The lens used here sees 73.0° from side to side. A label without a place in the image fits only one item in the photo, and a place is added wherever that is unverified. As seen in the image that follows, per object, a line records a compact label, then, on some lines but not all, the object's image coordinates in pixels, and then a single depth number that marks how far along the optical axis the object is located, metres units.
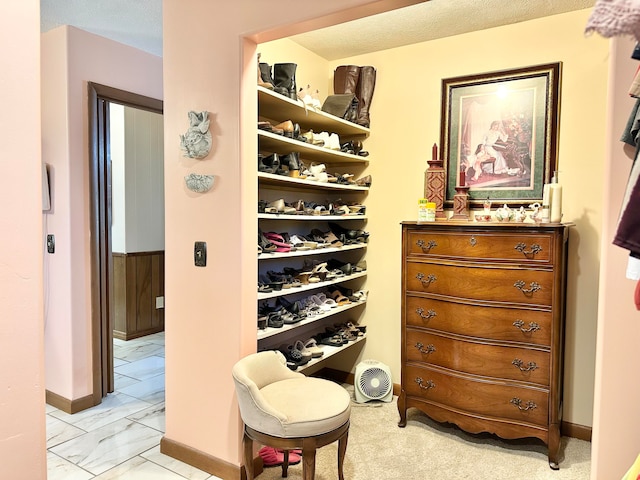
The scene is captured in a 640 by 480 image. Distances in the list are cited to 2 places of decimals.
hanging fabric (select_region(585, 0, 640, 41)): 0.57
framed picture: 2.72
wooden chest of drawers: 2.32
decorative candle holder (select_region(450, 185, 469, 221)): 2.85
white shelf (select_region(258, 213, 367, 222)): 2.32
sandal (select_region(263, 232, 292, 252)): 2.50
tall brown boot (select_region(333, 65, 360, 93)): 3.26
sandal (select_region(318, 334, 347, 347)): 3.03
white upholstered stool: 1.77
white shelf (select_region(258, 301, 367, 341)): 2.32
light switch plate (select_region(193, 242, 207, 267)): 2.21
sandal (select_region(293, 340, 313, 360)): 2.70
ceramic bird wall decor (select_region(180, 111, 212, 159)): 2.15
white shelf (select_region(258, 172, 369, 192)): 2.33
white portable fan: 3.09
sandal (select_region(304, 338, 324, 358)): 2.76
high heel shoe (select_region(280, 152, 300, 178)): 2.53
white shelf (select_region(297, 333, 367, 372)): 2.71
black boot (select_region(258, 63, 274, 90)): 2.31
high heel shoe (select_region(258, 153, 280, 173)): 2.35
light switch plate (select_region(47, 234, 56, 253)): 2.96
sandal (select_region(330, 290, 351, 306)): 3.15
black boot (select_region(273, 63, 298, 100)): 2.43
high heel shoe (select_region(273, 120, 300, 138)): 2.44
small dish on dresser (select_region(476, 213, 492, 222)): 2.71
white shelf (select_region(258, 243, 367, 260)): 2.32
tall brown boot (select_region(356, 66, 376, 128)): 3.26
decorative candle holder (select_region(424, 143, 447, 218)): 2.97
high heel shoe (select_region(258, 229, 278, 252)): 2.37
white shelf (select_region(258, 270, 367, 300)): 2.32
